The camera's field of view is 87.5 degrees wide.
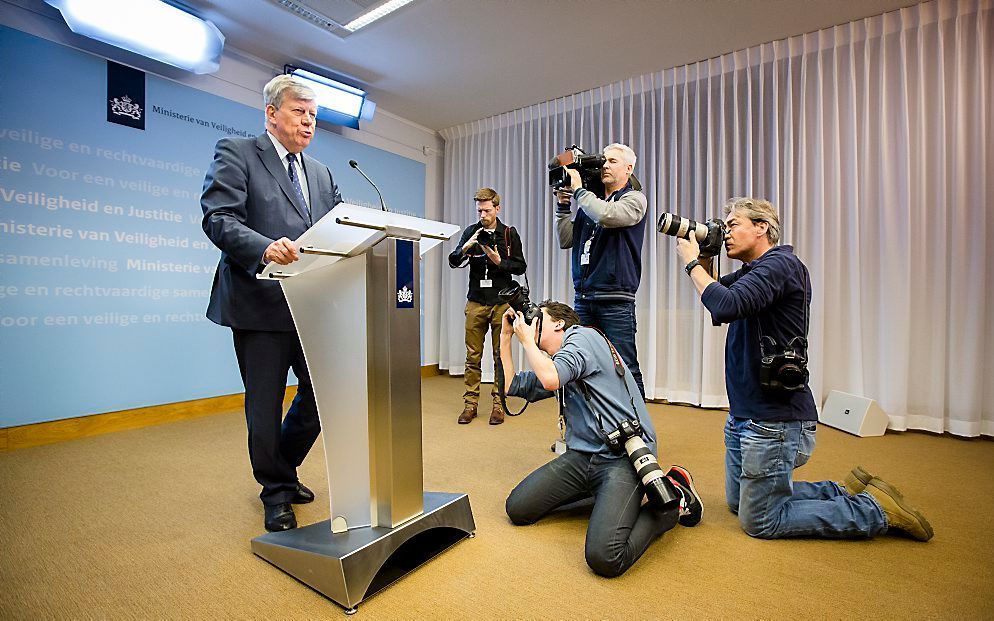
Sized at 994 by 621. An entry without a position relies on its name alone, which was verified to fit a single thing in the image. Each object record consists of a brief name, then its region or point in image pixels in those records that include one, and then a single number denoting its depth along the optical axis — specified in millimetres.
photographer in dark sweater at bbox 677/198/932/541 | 1763
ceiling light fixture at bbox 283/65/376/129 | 4152
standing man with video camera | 2479
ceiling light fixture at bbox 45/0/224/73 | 2965
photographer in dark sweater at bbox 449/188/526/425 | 3795
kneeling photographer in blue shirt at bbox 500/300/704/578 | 1639
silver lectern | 1463
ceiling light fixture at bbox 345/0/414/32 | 3326
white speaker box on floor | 3273
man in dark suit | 1757
